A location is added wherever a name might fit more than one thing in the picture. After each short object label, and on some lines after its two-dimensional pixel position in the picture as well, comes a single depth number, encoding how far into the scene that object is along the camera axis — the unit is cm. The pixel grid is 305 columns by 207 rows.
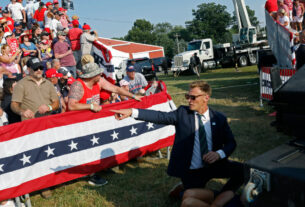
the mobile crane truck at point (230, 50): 2475
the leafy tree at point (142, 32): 11212
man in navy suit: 332
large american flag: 394
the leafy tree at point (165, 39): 10345
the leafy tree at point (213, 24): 8769
